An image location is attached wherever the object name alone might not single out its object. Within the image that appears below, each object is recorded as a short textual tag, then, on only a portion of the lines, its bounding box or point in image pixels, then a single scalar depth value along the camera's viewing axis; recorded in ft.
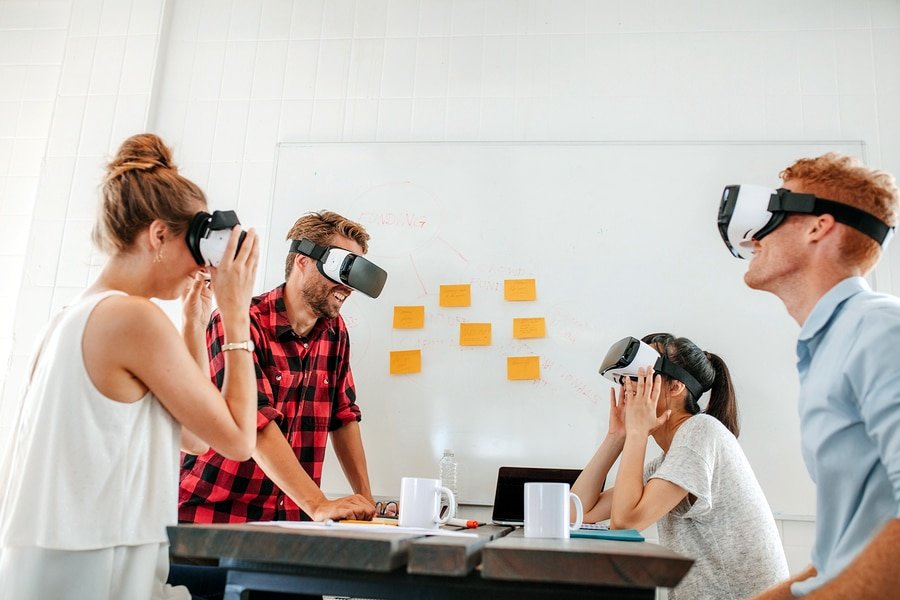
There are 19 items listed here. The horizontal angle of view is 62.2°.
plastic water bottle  8.60
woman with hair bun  3.89
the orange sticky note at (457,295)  9.13
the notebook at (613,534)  5.01
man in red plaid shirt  6.53
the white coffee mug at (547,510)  4.31
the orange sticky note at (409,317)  9.14
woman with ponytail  6.07
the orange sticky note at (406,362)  9.03
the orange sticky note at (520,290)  9.05
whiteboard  8.65
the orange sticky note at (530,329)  8.95
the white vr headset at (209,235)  4.74
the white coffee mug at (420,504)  4.56
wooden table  3.13
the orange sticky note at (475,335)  9.00
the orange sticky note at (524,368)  8.86
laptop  7.67
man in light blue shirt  3.49
